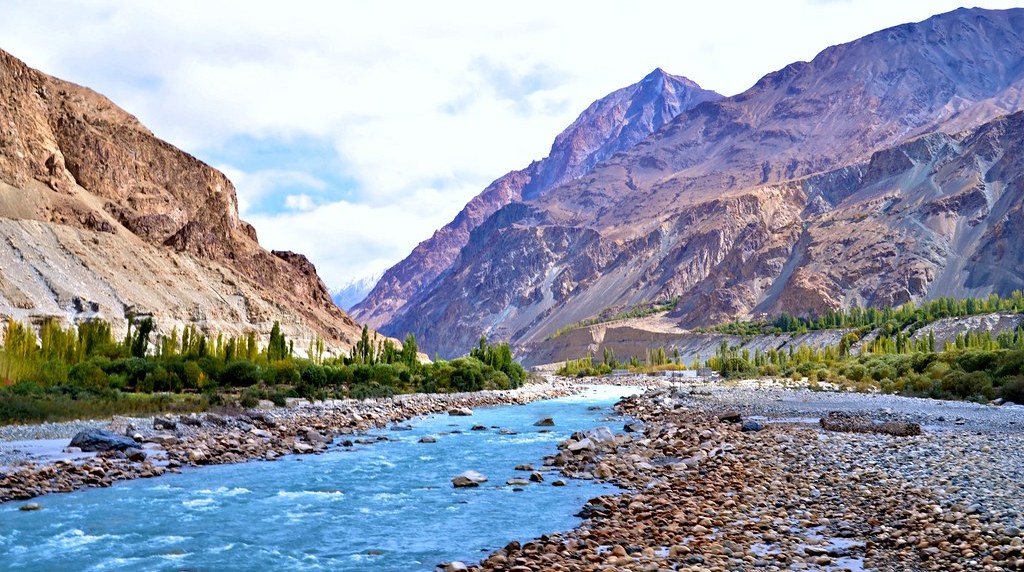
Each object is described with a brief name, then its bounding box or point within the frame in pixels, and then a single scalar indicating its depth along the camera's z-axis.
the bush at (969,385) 43.56
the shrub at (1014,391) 39.50
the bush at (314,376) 49.97
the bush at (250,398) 38.28
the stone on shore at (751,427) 29.76
